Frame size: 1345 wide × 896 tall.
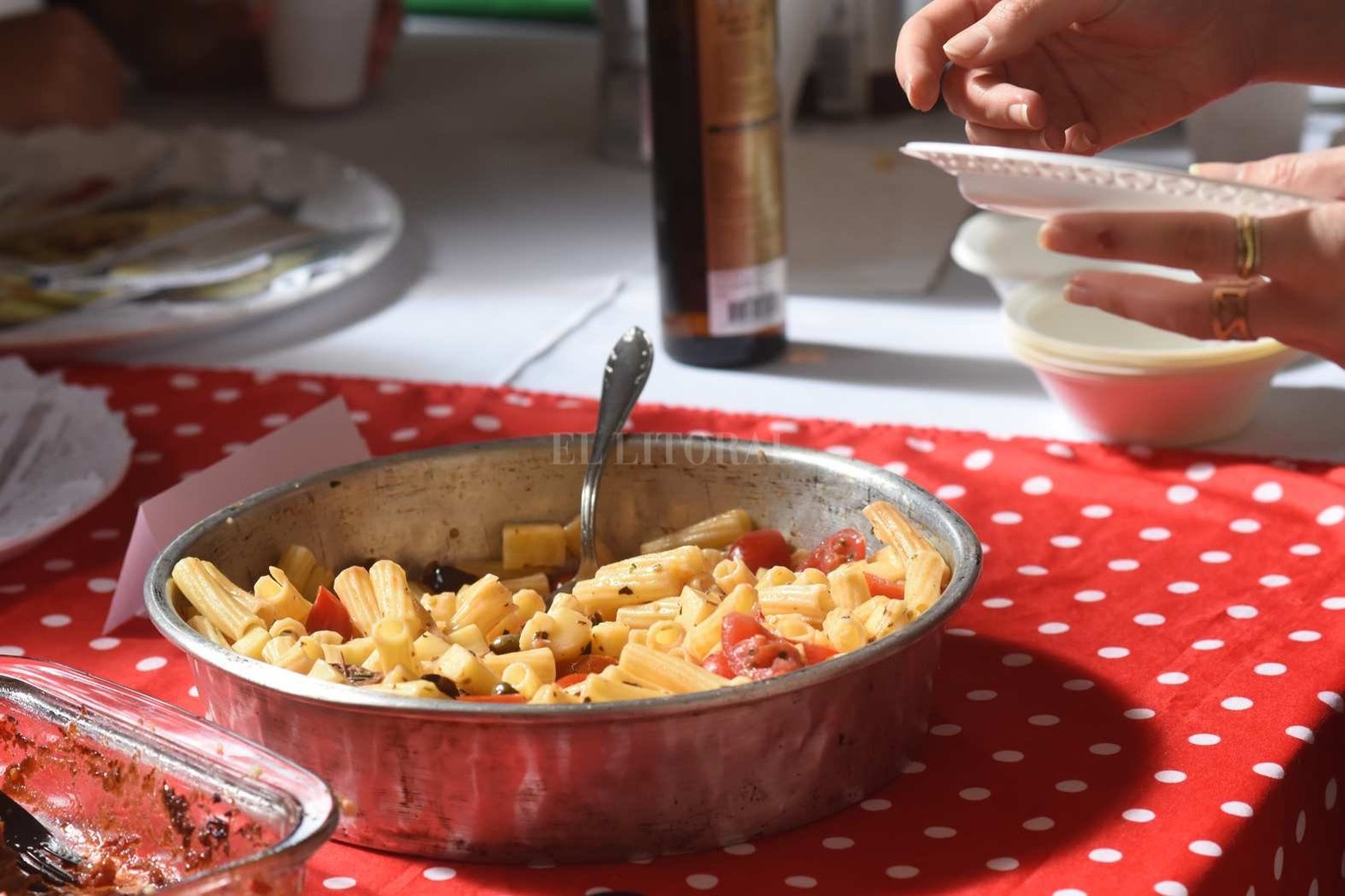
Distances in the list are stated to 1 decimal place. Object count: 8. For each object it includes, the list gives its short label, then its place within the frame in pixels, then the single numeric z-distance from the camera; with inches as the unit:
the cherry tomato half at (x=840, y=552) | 49.7
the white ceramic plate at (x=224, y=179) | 63.4
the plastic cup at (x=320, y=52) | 80.5
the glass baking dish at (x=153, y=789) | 40.4
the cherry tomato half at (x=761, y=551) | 50.2
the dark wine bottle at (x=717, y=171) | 58.4
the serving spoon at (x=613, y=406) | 50.8
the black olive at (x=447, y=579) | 50.6
